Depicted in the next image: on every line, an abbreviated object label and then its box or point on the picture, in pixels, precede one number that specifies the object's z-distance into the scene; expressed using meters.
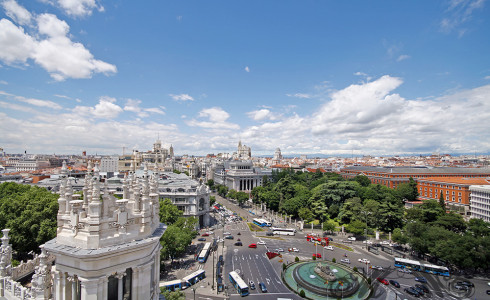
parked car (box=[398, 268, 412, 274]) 39.47
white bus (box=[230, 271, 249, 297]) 32.38
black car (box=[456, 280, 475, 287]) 35.39
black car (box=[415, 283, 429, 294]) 33.54
